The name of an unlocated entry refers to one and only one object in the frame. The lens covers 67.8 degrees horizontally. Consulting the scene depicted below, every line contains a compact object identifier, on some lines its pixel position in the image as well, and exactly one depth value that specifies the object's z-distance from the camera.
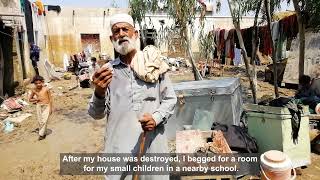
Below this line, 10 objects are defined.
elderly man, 1.85
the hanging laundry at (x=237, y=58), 14.14
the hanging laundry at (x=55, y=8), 16.11
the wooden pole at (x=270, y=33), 4.57
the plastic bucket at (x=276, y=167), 1.99
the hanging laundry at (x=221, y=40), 14.12
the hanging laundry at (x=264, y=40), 11.11
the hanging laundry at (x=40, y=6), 13.39
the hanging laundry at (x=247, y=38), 11.28
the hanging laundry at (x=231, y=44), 13.48
